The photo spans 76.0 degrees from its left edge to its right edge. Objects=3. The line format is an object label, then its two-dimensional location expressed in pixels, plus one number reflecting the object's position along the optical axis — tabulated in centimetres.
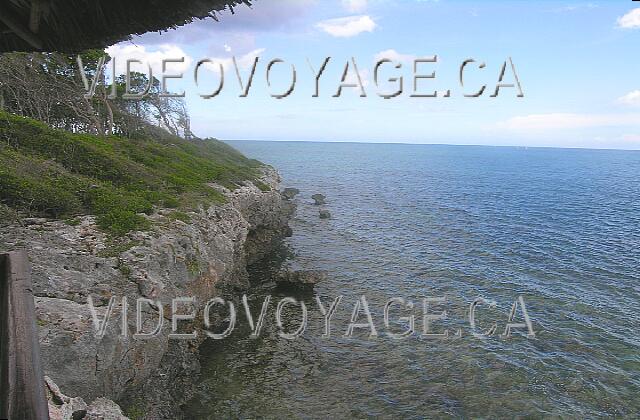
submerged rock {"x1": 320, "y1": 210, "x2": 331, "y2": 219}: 5406
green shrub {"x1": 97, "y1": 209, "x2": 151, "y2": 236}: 1702
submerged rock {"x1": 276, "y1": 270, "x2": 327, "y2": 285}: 2916
